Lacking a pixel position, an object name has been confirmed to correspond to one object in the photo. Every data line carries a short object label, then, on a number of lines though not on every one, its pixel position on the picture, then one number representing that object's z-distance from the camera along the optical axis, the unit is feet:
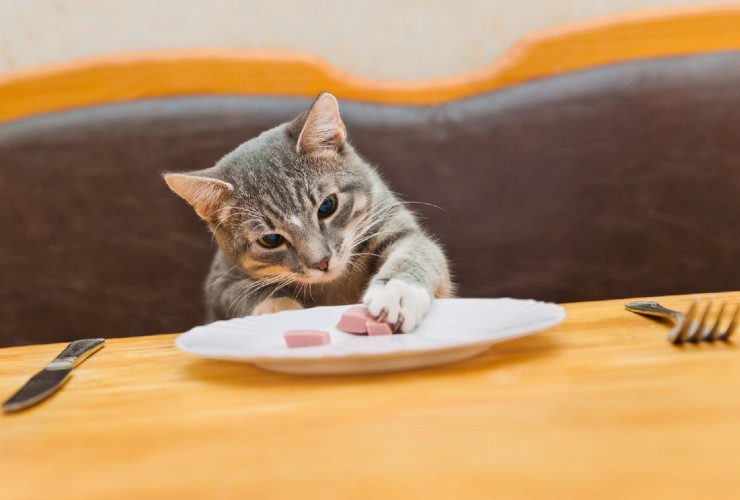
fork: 1.97
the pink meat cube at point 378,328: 2.06
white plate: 1.91
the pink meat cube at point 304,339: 2.00
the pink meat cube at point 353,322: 2.08
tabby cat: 2.46
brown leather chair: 2.94
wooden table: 1.28
